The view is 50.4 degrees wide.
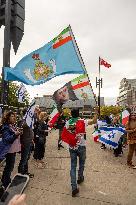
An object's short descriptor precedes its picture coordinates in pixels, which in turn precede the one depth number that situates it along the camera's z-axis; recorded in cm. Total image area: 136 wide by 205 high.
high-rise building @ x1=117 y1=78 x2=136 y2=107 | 7122
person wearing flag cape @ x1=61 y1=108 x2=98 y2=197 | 305
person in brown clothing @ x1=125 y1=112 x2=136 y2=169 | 427
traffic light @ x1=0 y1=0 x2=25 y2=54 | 352
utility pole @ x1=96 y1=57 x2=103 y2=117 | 1799
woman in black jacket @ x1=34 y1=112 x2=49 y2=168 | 412
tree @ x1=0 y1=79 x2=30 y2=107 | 2599
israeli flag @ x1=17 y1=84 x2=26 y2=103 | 565
